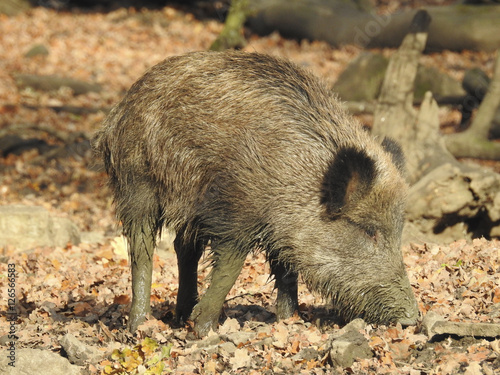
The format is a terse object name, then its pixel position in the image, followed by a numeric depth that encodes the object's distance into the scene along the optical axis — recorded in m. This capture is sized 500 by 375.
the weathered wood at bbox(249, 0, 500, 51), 33.97
